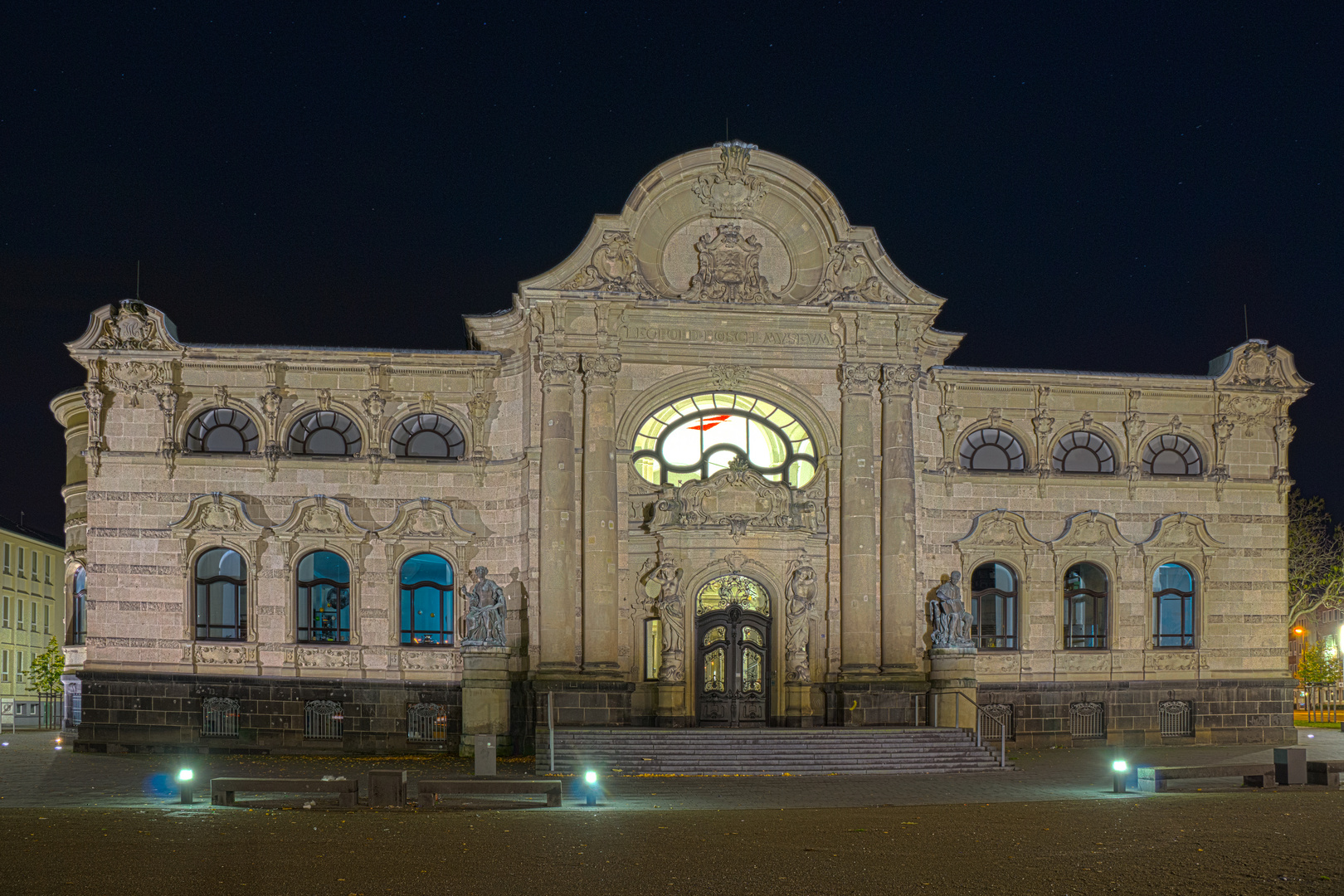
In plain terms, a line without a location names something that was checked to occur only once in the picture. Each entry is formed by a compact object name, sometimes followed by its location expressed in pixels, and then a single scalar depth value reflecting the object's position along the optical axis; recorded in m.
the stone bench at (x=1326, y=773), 24.28
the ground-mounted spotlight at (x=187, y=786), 22.27
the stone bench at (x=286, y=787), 21.46
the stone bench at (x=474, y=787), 21.45
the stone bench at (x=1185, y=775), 23.78
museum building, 34.28
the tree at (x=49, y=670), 55.34
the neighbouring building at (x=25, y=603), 70.31
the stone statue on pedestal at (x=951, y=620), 34.53
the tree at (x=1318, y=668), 55.66
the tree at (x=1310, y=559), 51.69
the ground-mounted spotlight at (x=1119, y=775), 24.22
